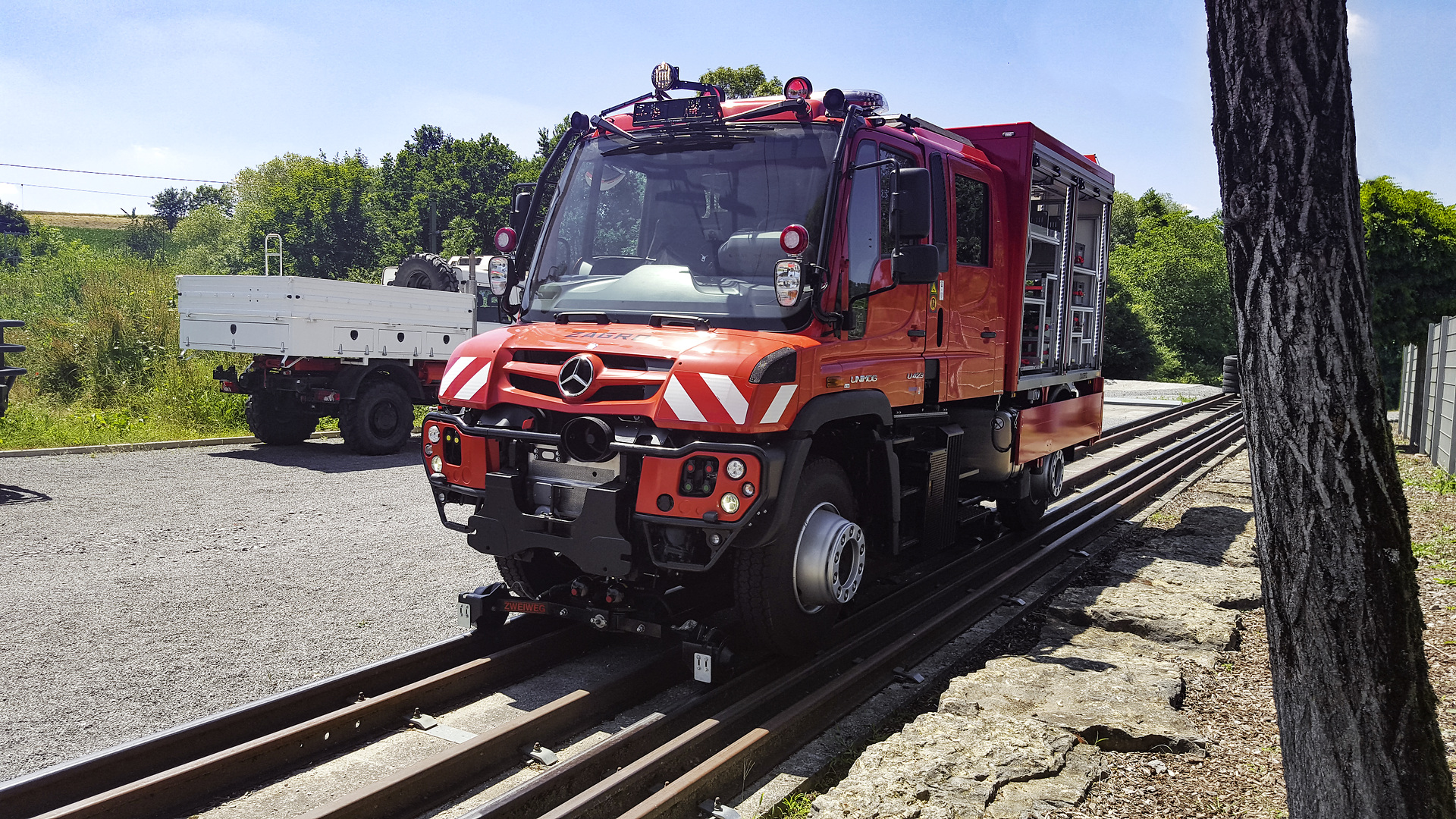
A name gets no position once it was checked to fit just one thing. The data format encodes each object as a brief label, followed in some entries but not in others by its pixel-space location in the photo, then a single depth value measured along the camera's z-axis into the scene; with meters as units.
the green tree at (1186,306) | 51.06
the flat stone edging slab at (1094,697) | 4.32
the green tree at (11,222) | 89.00
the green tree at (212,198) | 103.88
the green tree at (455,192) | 56.66
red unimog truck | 4.46
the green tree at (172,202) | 142.12
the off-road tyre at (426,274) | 17.33
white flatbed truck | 12.83
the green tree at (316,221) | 71.31
